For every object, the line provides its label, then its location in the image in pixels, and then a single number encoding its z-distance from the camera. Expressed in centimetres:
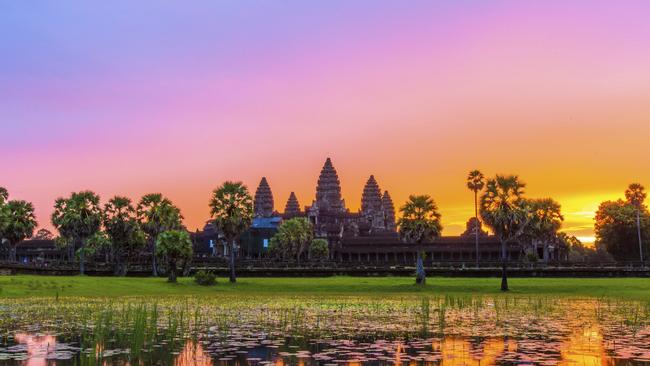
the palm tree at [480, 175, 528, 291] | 6406
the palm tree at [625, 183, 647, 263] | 13112
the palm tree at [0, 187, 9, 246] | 9144
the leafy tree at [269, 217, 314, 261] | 13012
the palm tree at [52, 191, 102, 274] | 8925
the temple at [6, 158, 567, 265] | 14088
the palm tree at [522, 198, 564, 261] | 11125
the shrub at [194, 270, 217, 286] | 6750
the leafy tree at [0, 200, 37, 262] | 9581
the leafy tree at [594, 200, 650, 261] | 13225
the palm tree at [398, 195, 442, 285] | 6944
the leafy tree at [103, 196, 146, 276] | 8875
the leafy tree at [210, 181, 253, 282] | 7462
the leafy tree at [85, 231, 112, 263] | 12714
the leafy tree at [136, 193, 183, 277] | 8844
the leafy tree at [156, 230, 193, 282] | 7156
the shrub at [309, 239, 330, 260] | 13725
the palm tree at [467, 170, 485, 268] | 10269
